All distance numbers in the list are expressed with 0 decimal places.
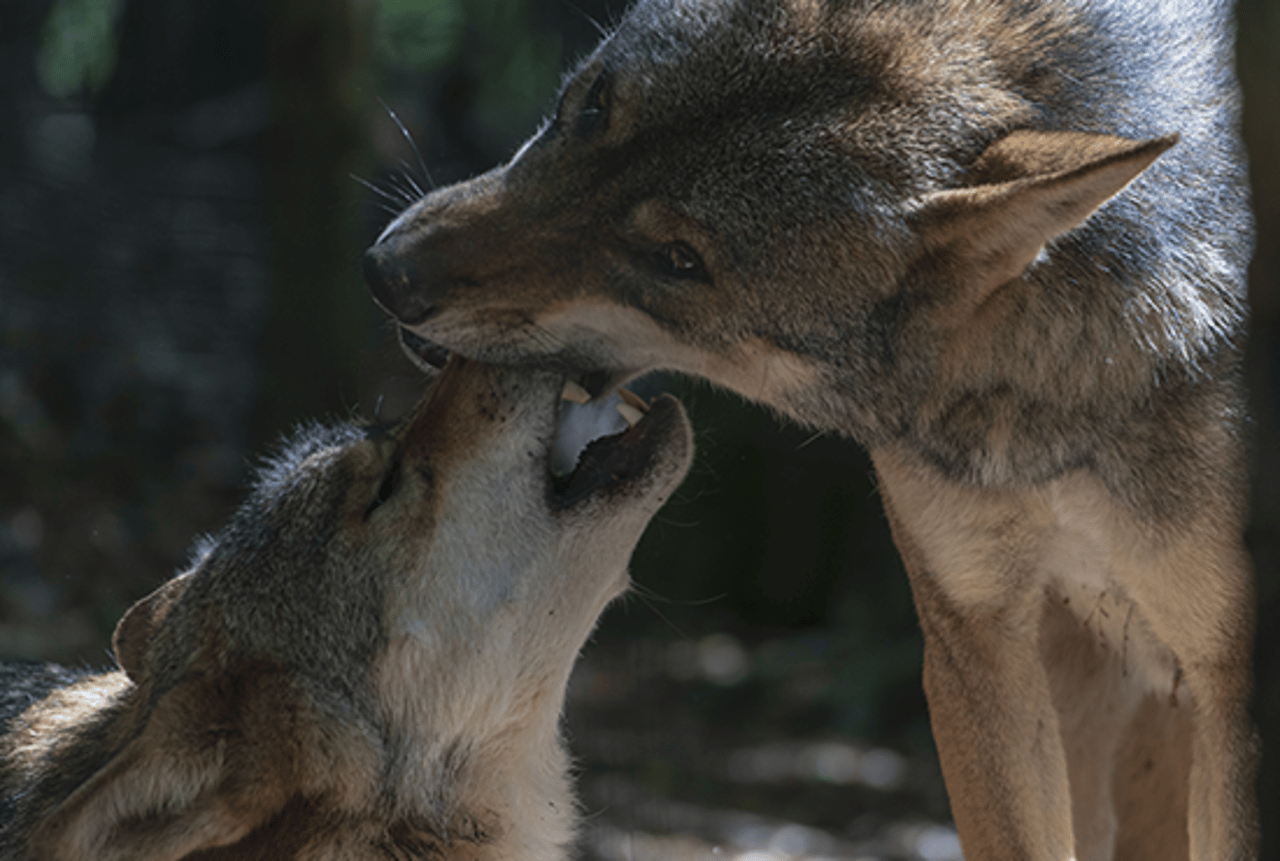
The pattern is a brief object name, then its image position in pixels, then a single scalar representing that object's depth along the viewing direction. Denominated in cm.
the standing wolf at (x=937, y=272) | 444
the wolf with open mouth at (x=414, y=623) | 457
